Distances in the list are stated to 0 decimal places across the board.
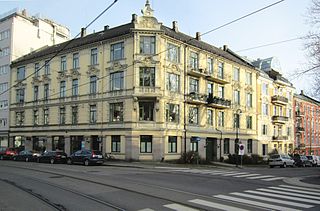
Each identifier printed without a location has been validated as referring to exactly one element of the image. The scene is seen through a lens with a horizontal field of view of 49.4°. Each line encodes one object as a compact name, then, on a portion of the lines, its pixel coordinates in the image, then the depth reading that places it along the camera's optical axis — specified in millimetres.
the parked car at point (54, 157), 34312
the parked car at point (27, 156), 37697
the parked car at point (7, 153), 41469
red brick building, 68688
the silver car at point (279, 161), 40312
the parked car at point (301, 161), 46238
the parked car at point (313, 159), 49412
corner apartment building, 35438
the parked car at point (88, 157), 30531
